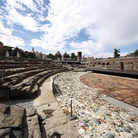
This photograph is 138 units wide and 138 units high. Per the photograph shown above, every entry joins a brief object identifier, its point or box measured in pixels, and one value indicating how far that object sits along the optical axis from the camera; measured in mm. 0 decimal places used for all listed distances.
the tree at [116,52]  40459
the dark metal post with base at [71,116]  2428
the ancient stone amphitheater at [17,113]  1427
